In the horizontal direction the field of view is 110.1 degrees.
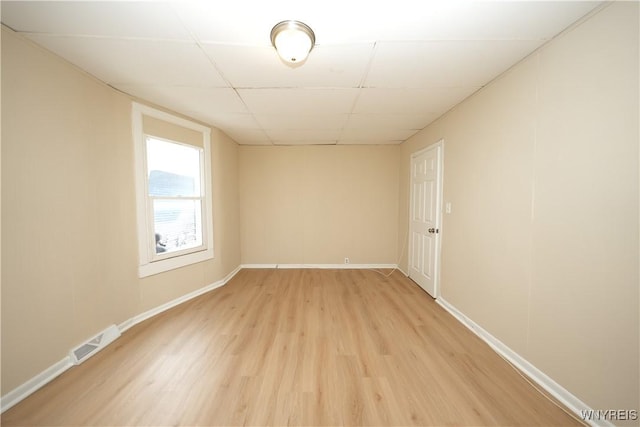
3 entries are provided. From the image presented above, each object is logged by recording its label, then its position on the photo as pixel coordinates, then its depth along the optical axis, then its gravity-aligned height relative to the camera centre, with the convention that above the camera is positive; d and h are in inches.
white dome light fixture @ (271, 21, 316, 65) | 54.1 +40.4
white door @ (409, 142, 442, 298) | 119.1 -9.0
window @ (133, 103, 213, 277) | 98.8 +5.8
